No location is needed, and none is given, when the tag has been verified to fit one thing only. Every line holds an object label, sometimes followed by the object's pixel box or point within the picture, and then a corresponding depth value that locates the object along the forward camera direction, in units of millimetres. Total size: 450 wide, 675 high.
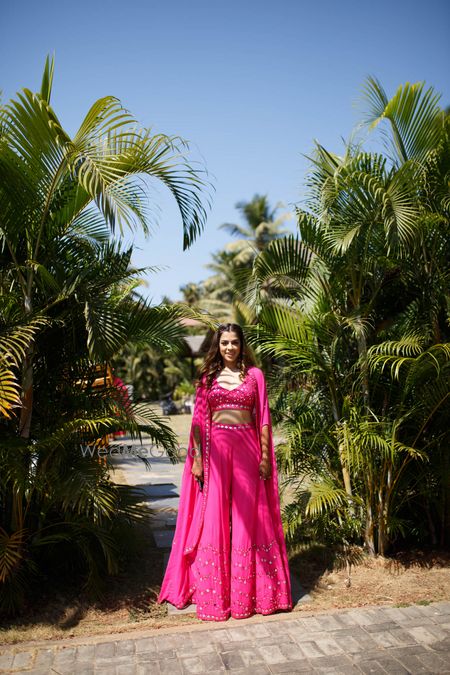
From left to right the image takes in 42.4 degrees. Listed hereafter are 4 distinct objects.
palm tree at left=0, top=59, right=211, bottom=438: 3475
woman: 3867
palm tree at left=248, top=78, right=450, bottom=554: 4434
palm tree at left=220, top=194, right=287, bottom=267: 31828
